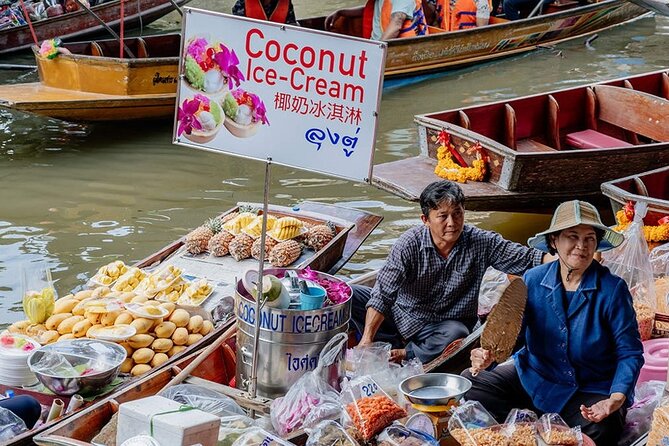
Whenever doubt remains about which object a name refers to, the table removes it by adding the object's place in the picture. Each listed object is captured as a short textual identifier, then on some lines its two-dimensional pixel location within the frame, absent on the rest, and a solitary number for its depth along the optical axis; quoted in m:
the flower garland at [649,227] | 5.49
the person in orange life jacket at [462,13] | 11.48
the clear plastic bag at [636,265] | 4.73
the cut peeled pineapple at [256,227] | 5.63
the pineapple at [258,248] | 5.54
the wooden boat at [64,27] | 12.37
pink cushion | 7.67
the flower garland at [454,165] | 6.45
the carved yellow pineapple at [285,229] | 5.57
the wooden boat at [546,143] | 6.32
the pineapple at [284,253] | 5.42
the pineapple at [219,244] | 5.60
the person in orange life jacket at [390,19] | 10.78
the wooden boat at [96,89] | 8.56
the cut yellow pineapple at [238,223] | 5.69
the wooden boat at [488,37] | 11.10
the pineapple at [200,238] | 5.64
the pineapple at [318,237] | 5.62
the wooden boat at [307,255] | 5.18
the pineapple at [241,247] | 5.53
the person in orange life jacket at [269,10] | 10.04
